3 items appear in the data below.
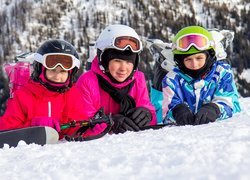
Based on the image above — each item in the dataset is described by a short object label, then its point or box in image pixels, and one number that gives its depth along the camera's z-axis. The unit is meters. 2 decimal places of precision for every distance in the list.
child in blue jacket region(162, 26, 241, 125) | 5.04
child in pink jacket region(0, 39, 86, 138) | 4.73
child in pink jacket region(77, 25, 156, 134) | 4.98
